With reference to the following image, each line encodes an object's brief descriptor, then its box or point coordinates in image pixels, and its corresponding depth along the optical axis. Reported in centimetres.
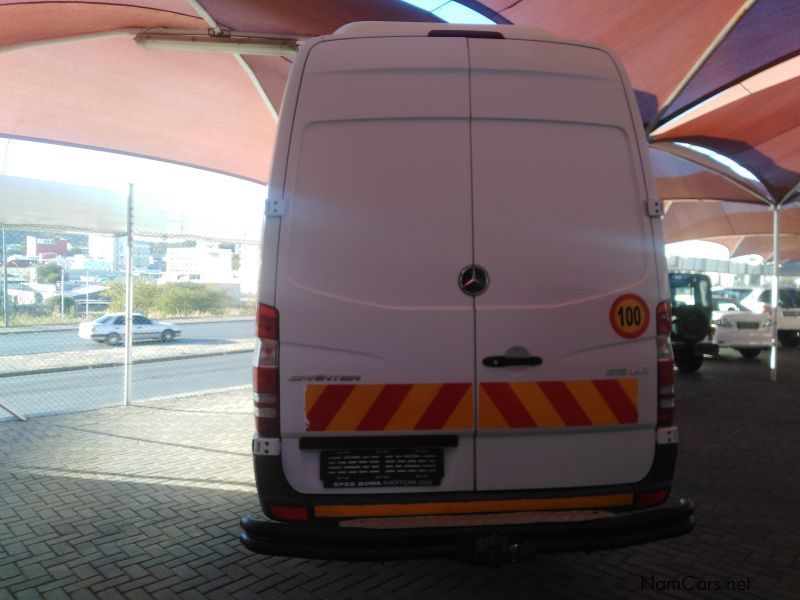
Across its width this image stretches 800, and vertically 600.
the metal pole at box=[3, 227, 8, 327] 831
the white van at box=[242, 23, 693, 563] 297
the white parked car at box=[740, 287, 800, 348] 2061
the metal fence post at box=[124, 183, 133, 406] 920
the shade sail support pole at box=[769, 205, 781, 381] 1318
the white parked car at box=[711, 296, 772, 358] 1680
